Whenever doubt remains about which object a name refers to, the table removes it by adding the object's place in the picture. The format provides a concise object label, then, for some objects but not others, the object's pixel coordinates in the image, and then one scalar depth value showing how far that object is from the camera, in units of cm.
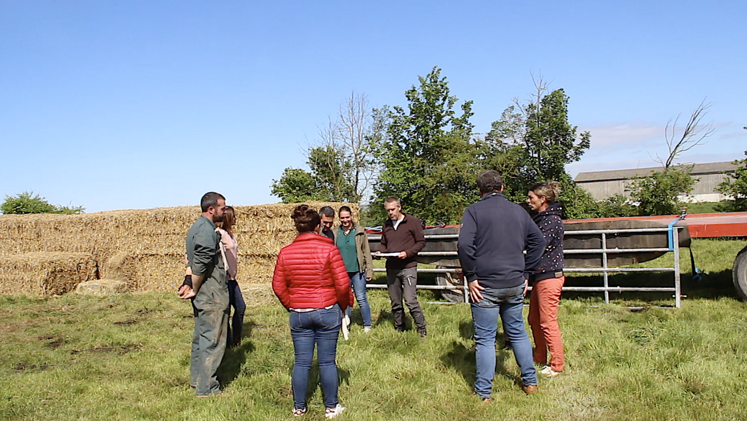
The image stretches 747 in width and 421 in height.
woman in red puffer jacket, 425
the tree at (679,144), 3959
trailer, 823
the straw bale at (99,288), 1195
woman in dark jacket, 520
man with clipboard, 688
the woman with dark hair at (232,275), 640
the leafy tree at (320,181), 3266
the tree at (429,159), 2583
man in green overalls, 494
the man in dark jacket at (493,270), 450
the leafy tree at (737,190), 2317
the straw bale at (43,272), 1205
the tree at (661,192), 2695
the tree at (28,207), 2216
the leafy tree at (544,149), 3447
